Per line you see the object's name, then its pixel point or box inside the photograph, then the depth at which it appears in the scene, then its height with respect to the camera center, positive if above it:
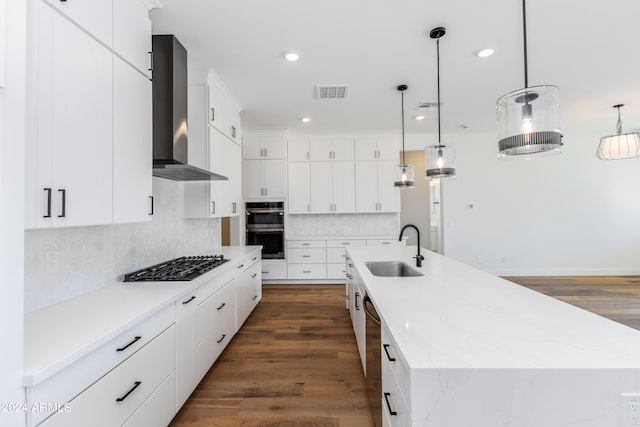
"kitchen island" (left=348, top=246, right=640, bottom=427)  0.88 -0.50
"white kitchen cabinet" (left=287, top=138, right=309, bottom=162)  5.44 +1.29
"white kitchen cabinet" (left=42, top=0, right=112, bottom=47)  1.29 +1.01
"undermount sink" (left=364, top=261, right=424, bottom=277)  2.73 -0.52
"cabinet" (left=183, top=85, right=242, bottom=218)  2.98 +0.67
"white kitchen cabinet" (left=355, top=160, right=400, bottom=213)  5.42 +0.55
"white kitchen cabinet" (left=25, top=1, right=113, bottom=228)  1.15 +0.43
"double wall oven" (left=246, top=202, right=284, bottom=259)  5.25 -0.21
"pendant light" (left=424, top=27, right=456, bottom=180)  2.58 +0.50
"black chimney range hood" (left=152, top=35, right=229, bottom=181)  2.15 +0.87
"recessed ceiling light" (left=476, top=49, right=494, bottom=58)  2.64 +1.55
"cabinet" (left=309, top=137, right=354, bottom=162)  5.43 +1.30
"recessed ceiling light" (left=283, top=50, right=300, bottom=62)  2.63 +1.55
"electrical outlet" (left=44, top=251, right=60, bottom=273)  1.54 -0.24
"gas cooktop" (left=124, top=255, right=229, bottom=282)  2.08 -0.43
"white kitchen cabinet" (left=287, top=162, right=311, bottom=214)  5.43 +0.55
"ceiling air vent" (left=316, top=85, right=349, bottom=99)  3.36 +1.56
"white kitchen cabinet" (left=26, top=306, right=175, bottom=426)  1.01 -0.69
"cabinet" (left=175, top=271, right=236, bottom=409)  1.85 -0.88
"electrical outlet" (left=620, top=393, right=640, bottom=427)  0.86 -0.61
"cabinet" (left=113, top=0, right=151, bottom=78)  1.63 +1.15
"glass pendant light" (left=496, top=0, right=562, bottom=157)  1.40 +0.49
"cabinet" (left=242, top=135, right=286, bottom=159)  5.24 +1.34
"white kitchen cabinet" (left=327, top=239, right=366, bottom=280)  5.26 -0.78
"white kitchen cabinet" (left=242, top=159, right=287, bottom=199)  5.26 +0.71
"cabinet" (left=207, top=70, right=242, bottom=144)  3.04 +1.32
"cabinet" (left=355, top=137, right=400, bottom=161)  5.41 +1.31
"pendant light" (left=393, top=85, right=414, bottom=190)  3.62 +0.50
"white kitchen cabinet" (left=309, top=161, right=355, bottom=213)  5.43 +0.60
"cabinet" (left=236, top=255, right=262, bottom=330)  3.12 -0.89
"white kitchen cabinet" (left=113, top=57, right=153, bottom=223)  1.61 +0.45
